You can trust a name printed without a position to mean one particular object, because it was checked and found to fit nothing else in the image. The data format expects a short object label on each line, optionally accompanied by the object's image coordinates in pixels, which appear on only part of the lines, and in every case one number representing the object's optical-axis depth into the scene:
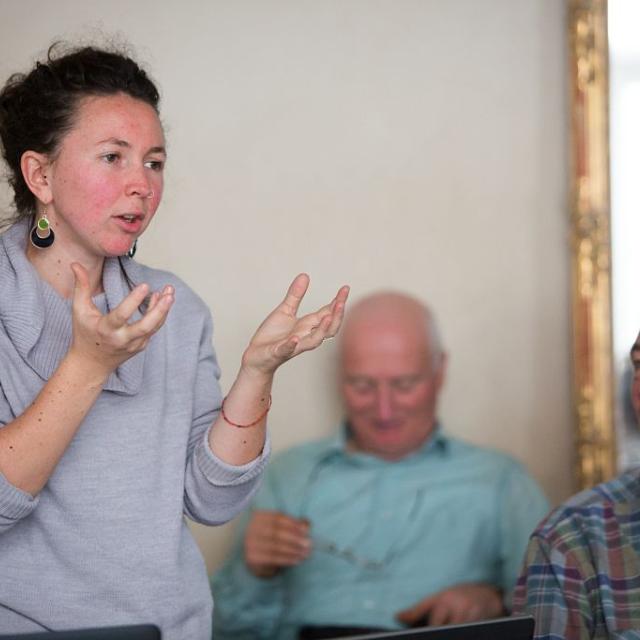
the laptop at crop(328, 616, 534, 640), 3.47
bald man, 5.04
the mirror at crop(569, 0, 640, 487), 5.24
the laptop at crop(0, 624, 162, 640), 3.44
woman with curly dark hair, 4.17
